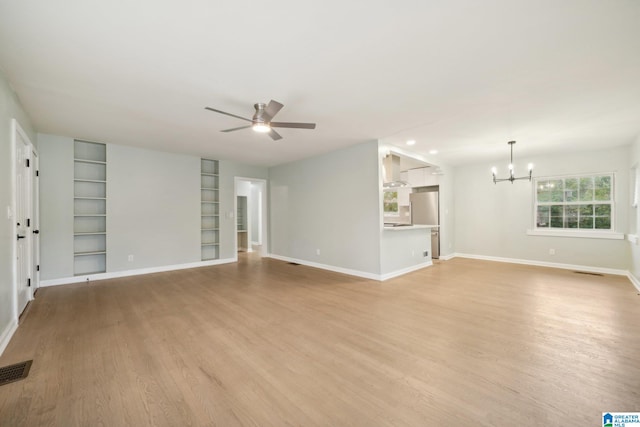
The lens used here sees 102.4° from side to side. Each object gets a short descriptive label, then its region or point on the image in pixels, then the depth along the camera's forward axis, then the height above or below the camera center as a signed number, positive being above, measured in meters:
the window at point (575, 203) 5.36 +0.21
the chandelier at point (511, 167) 4.77 +0.87
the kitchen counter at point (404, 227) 4.79 -0.30
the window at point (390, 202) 7.92 +0.32
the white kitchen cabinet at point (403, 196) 7.49 +0.49
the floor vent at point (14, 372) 1.91 -1.23
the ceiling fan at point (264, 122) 2.90 +1.08
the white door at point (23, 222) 3.06 -0.10
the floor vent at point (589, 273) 5.11 -1.23
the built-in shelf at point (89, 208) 4.83 +0.11
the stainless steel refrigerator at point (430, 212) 6.90 +0.01
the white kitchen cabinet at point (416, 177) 6.96 +0.99
